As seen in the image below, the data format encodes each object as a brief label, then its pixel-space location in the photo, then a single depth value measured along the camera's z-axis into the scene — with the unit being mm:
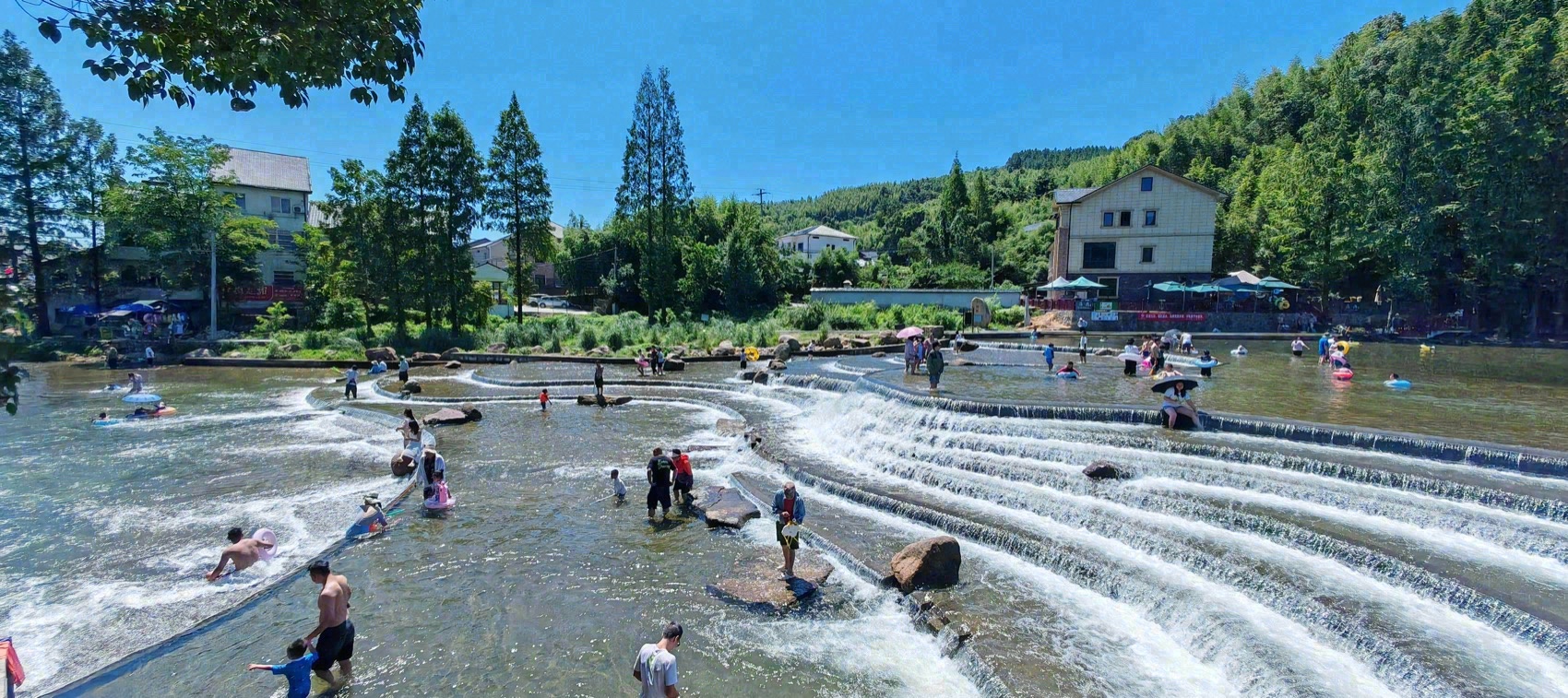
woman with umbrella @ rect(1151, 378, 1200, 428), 17391
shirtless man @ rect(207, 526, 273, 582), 11602
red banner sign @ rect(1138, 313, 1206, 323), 47219
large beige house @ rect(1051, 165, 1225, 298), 52438
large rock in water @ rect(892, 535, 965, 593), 10898
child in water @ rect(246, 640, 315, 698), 8203
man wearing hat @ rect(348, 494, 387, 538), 13484
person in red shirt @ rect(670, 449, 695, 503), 15102
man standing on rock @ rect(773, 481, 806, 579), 11398
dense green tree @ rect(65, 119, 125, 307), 43250
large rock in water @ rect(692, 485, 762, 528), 14266
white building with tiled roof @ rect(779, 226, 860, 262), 106938
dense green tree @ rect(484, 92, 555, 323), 48781
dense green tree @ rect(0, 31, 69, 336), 39438
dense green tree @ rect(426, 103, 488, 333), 45000
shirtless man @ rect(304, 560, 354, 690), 8781
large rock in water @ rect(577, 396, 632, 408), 26422
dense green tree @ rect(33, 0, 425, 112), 4906
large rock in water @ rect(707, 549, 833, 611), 10789
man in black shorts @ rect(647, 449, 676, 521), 14219
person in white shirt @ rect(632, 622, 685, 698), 7348
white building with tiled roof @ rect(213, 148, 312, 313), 54094
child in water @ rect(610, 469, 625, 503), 15447
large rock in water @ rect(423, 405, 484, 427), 23234
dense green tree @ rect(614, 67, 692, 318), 51031
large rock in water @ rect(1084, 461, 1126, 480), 15000
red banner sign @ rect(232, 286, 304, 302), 48434
